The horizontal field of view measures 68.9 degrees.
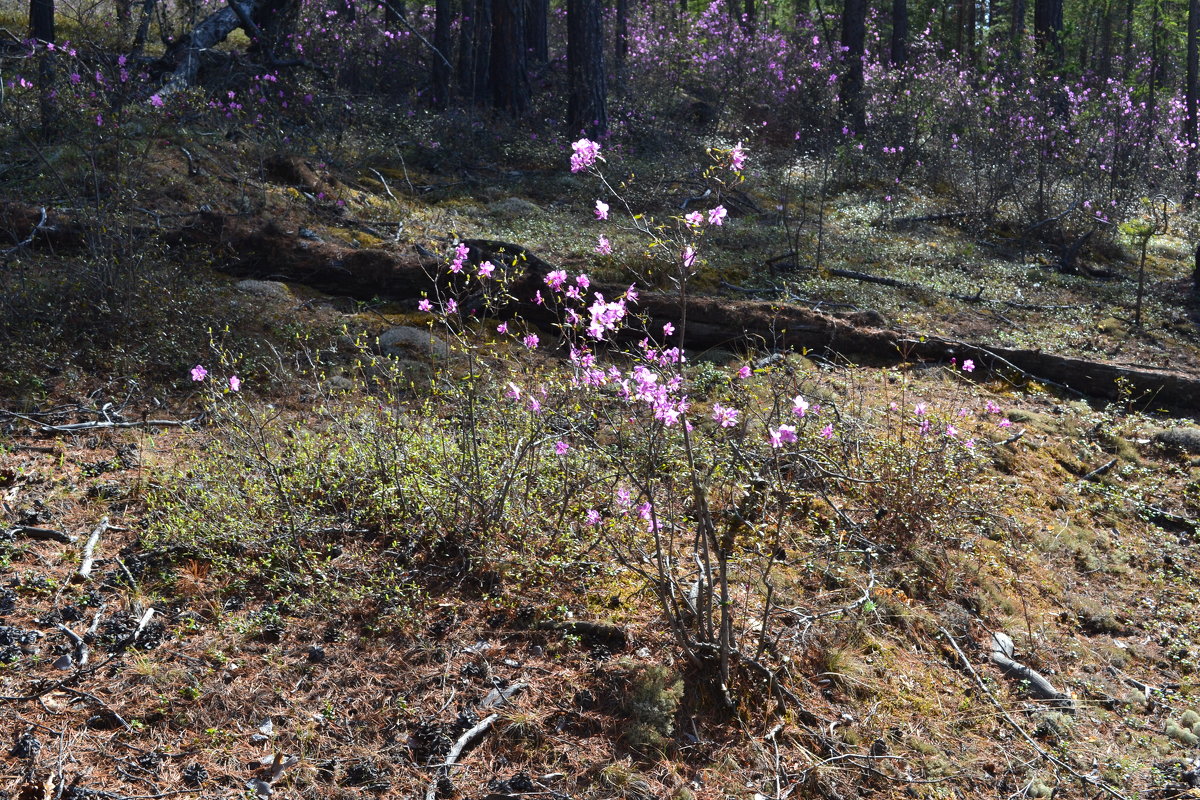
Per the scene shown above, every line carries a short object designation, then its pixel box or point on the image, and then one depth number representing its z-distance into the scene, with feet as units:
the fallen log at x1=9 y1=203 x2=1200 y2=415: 20.86
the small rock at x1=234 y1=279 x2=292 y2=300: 21.67
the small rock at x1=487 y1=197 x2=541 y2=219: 31.27
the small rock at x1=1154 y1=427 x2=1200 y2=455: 19.08
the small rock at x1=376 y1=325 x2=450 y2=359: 19.97
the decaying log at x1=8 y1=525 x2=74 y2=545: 12.47
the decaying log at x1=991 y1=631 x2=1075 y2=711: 11.80
